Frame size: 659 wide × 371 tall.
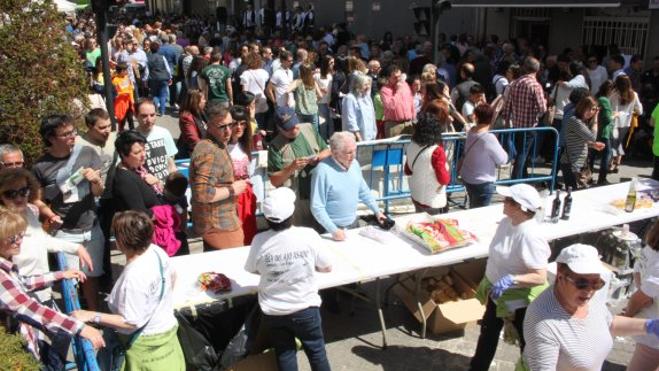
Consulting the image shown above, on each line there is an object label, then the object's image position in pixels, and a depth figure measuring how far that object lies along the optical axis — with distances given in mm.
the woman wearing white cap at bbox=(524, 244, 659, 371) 2852
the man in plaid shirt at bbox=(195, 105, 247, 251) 4531
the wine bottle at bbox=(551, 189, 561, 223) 5332
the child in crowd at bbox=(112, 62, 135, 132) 10273
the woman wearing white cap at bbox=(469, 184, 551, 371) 3682
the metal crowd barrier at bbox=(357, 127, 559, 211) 6926
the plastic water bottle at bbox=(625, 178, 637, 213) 5633
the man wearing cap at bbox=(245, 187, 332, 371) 3525
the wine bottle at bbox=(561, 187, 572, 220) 5414
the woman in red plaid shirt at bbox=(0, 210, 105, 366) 3057
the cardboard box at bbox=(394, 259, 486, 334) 4836
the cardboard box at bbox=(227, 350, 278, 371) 4129
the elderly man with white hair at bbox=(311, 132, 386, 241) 4684
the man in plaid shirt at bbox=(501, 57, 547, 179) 8172
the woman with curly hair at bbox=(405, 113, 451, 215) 5469
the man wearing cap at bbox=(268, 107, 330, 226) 5188
